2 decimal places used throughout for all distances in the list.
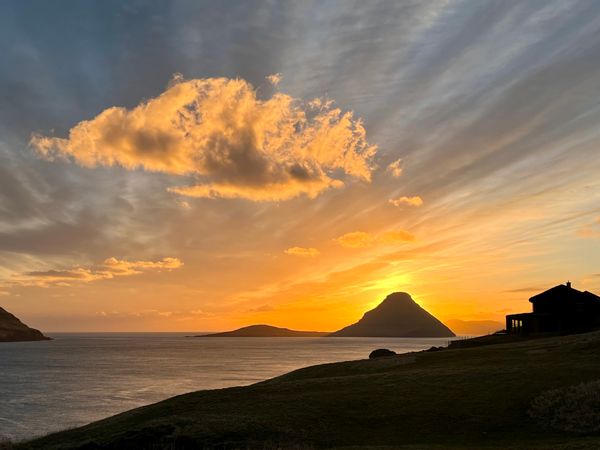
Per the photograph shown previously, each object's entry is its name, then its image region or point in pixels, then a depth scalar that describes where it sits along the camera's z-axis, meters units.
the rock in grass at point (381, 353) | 78.75
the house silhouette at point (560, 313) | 82.81
